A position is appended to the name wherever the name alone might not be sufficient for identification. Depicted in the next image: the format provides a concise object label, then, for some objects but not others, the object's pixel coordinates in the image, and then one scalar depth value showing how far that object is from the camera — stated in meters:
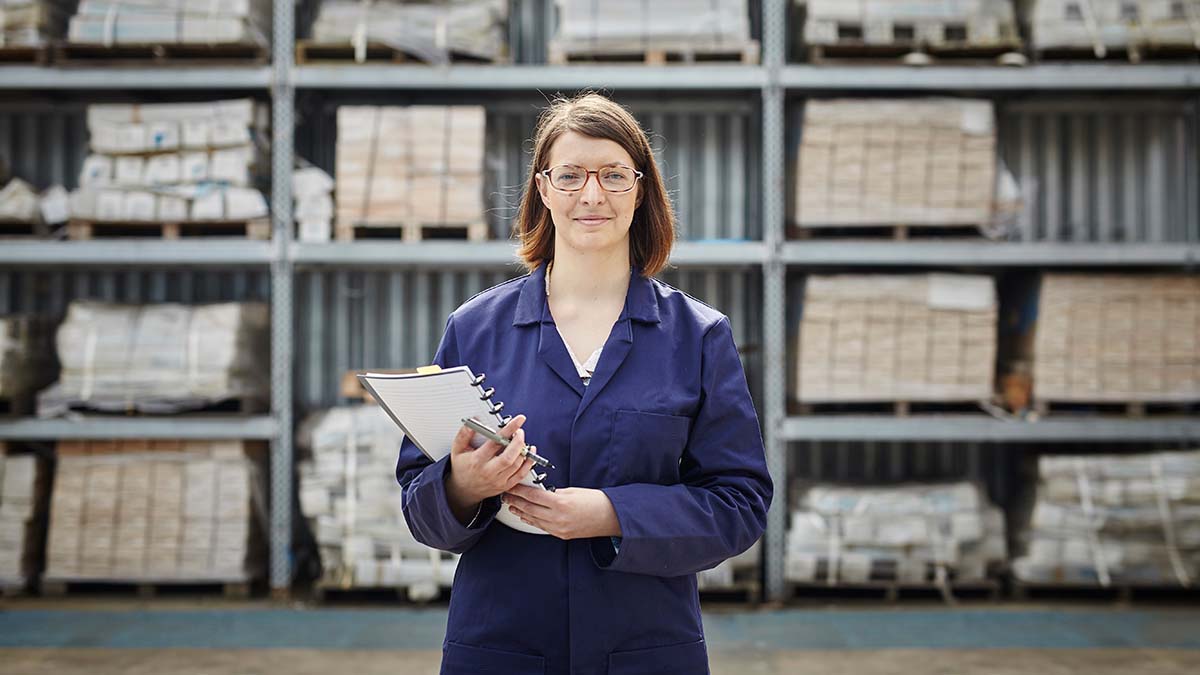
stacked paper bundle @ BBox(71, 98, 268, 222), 7.20
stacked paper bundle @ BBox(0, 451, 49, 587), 7.15
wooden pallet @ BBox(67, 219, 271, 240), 7.27
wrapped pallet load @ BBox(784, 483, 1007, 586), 7.08
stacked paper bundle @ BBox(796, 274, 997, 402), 7.07
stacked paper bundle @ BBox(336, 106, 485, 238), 7.16
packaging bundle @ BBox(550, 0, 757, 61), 7.23
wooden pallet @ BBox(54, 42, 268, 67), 7.30
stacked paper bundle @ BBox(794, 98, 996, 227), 7.09
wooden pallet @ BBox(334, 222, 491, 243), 7.20
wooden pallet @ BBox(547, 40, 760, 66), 7.23
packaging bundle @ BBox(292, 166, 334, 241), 7.24
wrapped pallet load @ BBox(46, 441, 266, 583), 7.09
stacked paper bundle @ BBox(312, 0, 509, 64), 7.29
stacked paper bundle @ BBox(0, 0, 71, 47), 7.28
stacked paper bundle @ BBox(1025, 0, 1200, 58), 7.21
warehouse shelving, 7.11
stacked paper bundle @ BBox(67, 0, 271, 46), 7.17
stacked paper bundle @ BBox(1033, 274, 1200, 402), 7.09
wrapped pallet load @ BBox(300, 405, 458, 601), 7.03
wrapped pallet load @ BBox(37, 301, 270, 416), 7.15
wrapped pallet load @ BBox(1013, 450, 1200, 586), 7.00
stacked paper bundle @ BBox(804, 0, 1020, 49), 7.21
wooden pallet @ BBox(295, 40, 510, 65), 7.33
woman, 2.12
